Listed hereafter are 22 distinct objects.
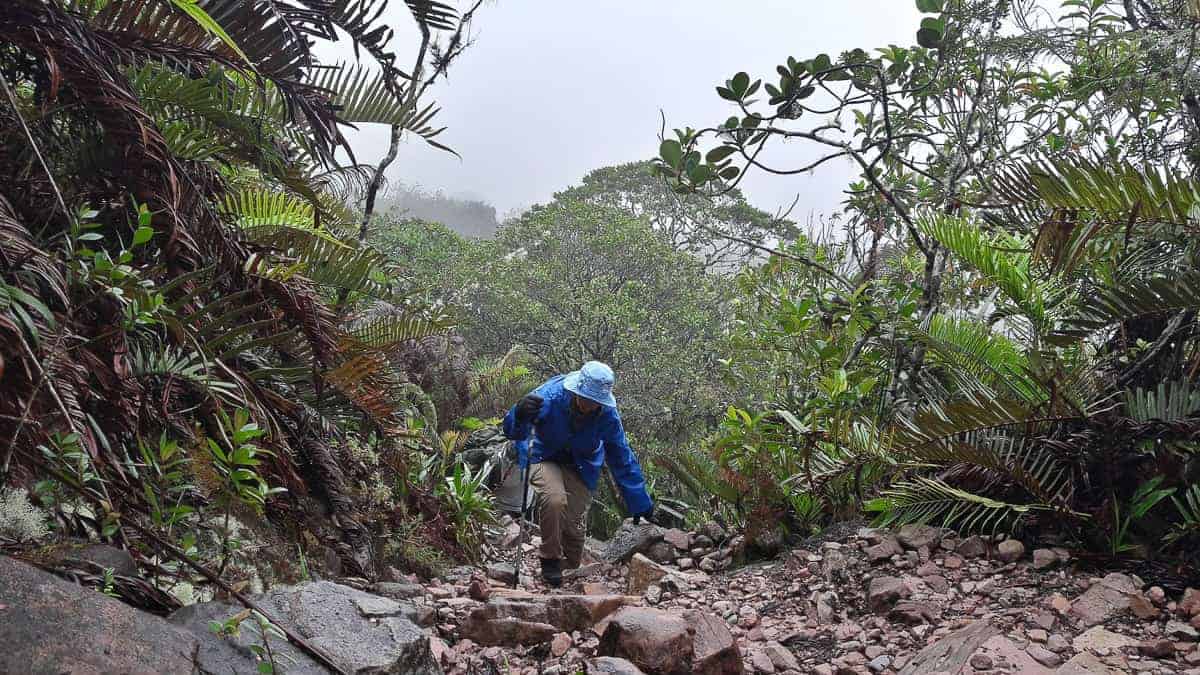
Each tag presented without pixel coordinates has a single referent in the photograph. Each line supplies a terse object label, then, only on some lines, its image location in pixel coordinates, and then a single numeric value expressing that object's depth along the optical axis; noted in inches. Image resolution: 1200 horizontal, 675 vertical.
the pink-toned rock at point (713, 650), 110.0
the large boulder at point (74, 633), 56.6
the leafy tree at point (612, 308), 597.0
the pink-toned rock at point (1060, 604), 117.0
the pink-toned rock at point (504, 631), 115.6
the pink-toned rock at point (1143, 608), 111.6
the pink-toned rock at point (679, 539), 221.1
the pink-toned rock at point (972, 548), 145.7
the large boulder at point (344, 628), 74.7
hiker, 201.0
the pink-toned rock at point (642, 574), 182.1
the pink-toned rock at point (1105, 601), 114.2
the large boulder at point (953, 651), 103.4
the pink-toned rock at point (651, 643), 106.3
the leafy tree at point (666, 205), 1004.6
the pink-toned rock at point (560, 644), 115.3
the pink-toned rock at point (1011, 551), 139.9
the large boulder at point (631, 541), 223.8
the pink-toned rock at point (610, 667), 99.7
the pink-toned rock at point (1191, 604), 109.7
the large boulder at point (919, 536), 152.6
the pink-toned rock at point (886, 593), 134.2
